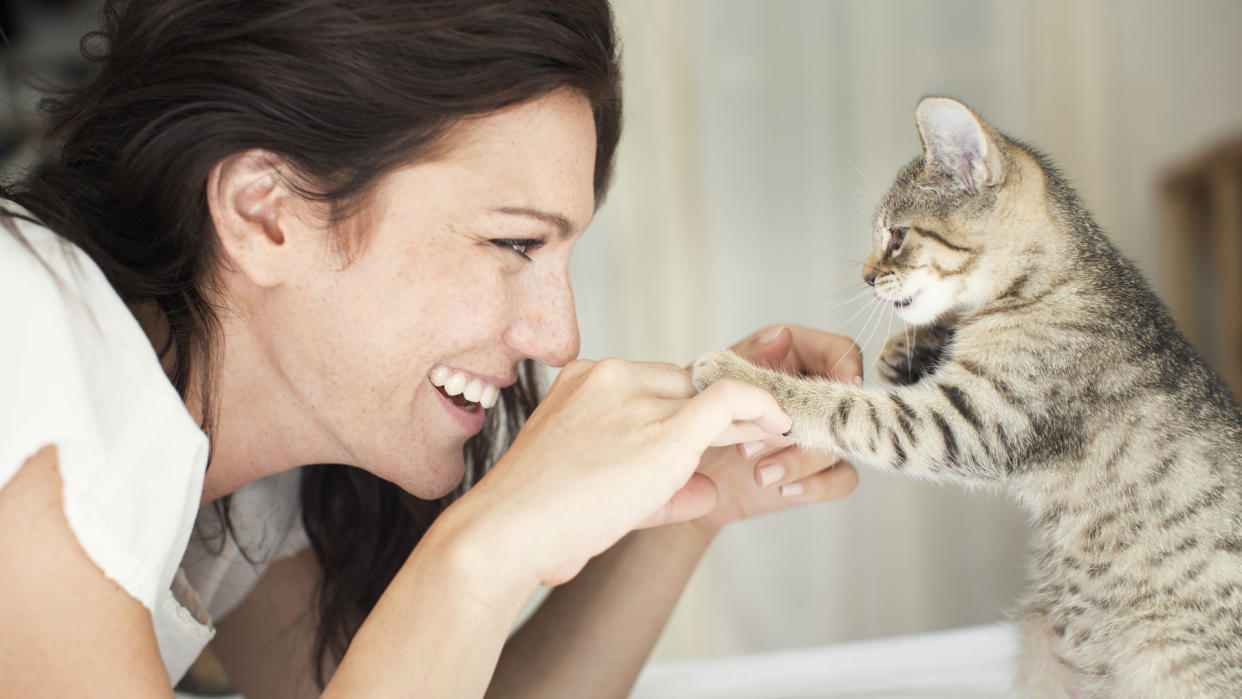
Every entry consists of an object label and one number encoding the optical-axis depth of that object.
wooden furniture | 2.23
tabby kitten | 0.88
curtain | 2.67
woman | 0.69
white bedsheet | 1.19
